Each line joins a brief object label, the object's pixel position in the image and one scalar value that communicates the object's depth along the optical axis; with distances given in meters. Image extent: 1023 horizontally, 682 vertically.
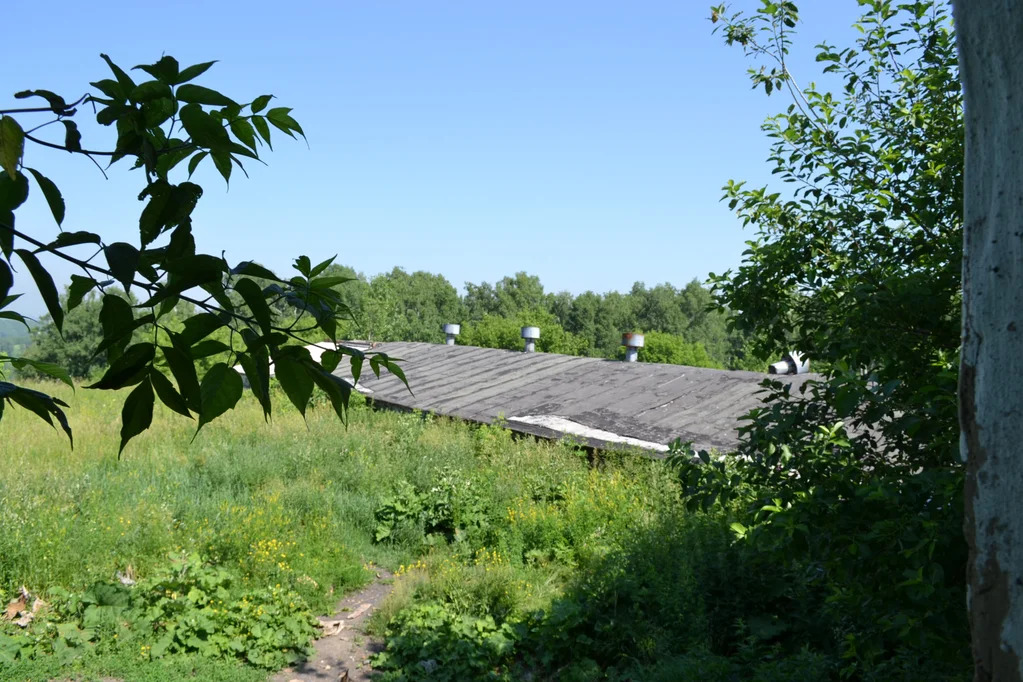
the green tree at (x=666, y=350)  39.16
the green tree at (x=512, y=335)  38.06
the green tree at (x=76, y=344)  34.22
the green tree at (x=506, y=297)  69.75
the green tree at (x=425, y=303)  58.97
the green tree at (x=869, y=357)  3.07
